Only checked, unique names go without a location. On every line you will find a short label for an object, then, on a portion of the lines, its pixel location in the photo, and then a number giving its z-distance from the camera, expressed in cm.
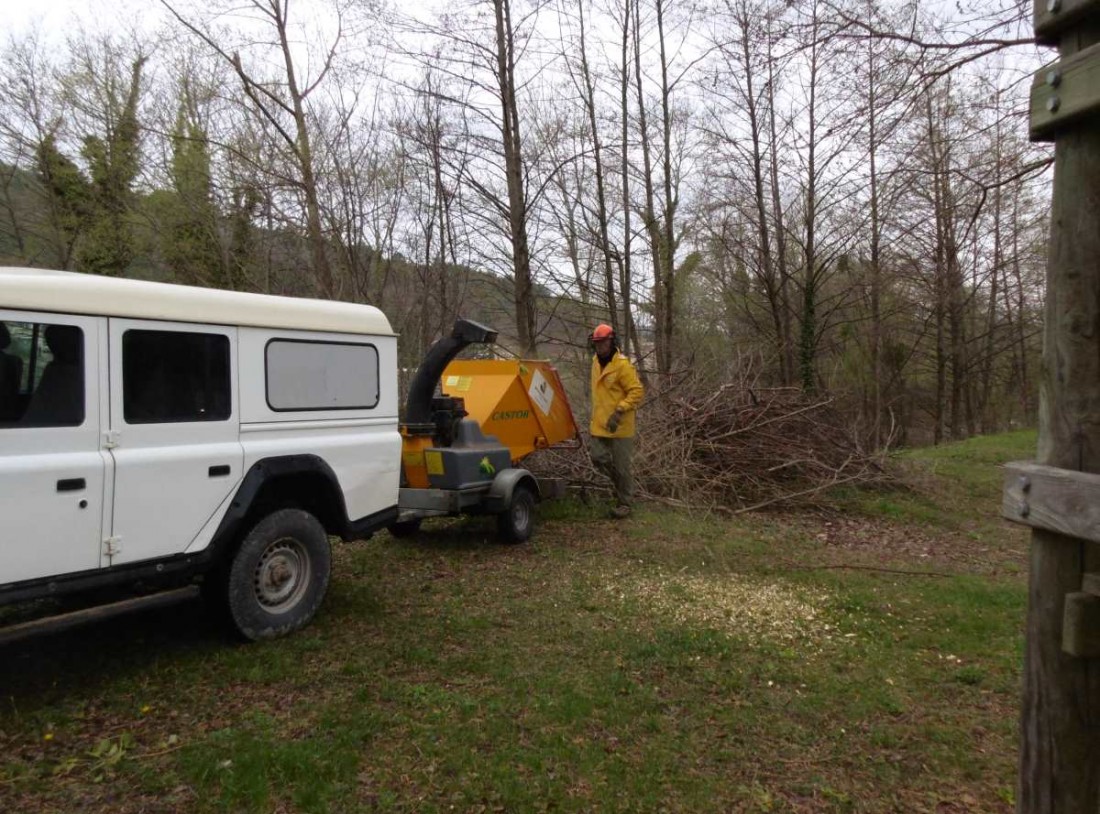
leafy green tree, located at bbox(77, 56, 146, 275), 2044
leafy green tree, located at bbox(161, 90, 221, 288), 1709
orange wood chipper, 720
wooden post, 226
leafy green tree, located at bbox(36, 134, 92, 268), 2212
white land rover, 374
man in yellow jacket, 875
